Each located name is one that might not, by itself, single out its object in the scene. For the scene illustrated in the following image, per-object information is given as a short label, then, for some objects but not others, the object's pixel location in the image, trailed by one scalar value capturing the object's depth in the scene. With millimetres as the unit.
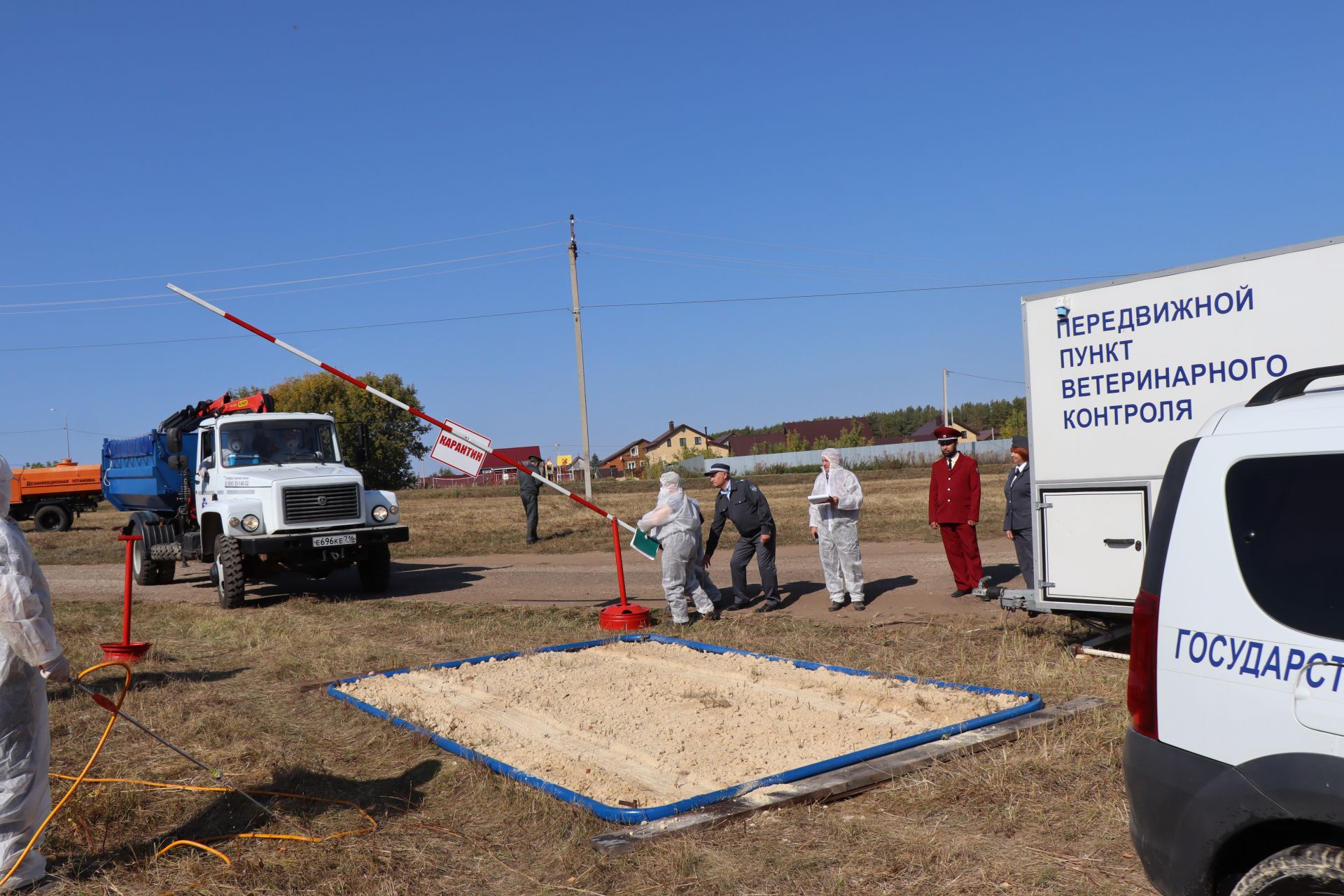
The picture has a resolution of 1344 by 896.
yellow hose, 4398
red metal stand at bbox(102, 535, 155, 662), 9773
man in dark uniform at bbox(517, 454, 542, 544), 22234
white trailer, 6426
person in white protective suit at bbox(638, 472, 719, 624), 10609
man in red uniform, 10914
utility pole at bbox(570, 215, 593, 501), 27531
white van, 2719
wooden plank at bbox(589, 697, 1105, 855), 4719
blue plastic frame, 4938
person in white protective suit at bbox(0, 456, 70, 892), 4168
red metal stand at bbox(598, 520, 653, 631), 10711
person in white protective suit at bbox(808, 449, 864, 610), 10969
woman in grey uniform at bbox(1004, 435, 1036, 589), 10648
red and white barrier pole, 10719
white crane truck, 13844
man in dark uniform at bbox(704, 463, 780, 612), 11258
